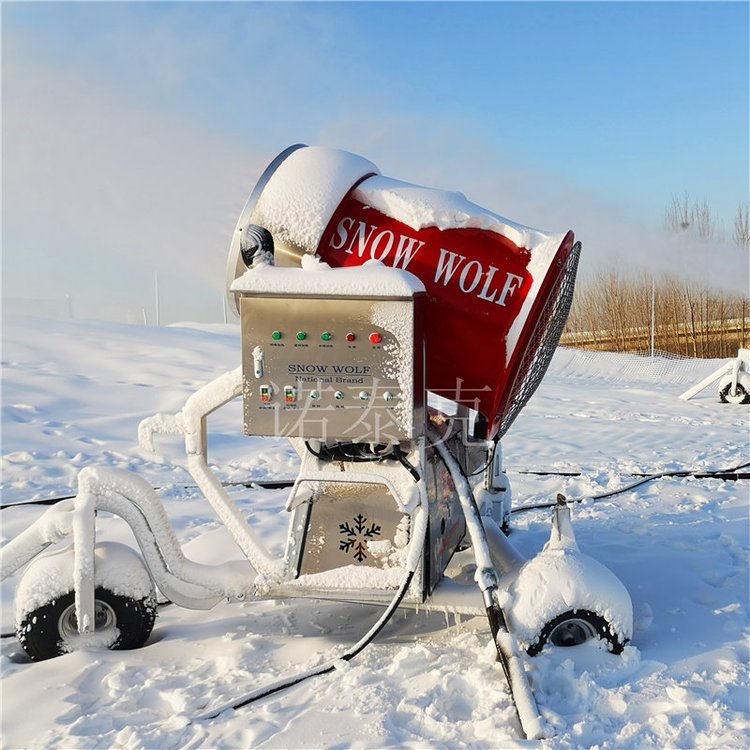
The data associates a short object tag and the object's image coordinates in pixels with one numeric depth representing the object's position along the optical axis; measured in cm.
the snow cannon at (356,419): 242
